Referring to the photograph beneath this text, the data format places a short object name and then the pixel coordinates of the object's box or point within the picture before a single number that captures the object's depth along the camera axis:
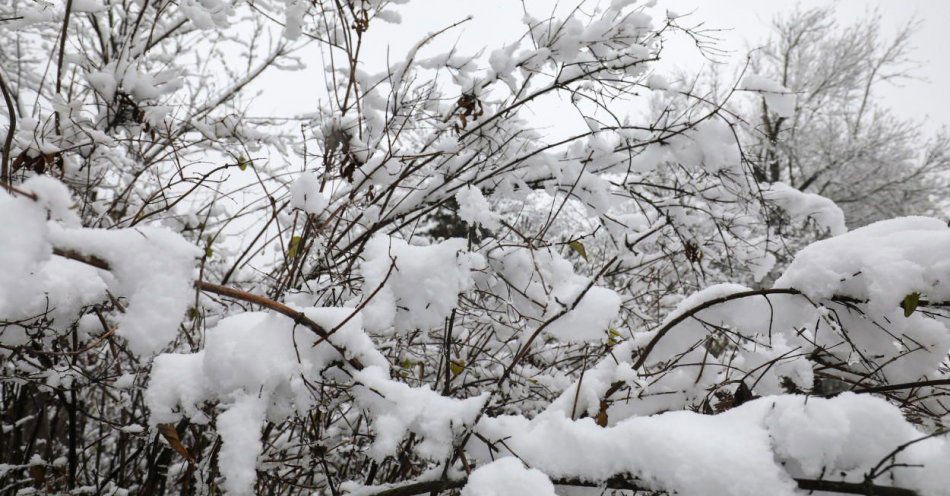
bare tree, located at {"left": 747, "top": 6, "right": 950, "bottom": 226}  10.77
